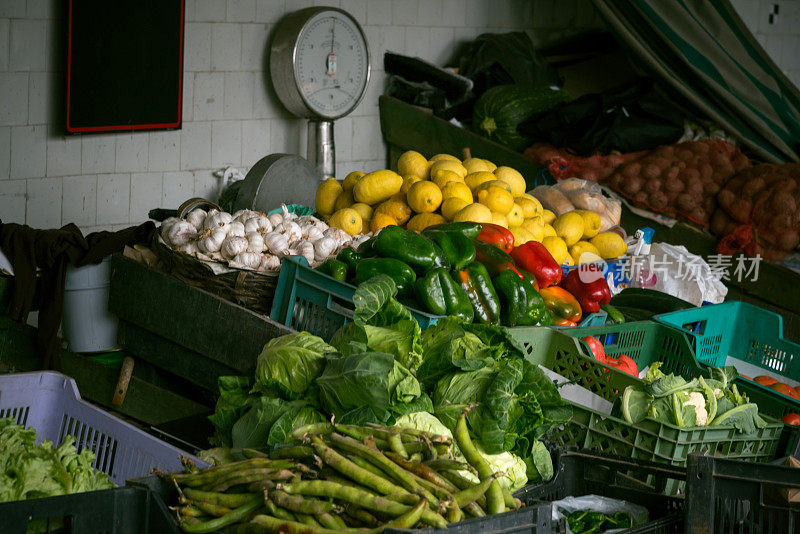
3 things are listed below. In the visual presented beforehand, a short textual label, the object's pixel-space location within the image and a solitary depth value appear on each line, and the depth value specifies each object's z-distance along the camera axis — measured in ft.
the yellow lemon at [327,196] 13.44
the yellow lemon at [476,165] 13.99
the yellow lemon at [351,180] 13.35
